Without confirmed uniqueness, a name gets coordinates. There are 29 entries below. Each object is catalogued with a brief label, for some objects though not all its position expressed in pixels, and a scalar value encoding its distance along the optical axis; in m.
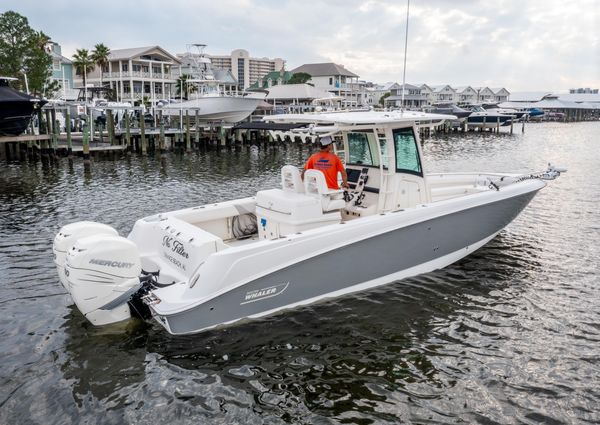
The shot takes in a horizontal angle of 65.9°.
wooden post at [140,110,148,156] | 26.79
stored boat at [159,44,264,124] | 37.06
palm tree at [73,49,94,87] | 46.50
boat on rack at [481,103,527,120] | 92.06
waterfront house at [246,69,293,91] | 100.07
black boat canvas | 22.59
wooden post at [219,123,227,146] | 31.84
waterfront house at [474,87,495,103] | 122.12
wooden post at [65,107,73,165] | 22.62
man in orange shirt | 7.30
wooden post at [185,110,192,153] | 28.85
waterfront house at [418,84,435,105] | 109.38
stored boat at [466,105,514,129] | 59.00
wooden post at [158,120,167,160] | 24.91
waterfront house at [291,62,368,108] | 96.81
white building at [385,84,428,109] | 104.69
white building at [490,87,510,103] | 126.98
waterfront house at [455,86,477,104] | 116.44
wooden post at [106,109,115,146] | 26.77
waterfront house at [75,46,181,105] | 56.22
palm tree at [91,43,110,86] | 49.59
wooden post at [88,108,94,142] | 29.67
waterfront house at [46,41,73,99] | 49.06
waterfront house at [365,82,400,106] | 109.94
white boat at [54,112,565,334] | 5.58
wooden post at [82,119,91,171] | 21.14
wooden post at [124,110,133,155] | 27.06
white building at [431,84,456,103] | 112.10
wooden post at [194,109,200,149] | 30.55
